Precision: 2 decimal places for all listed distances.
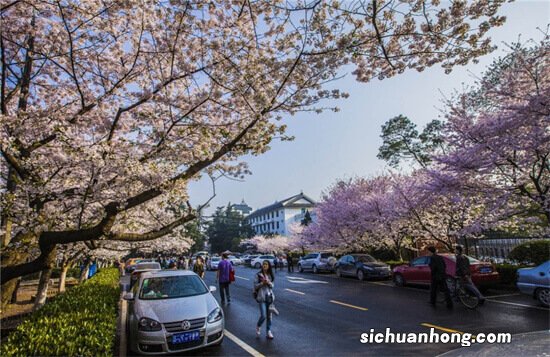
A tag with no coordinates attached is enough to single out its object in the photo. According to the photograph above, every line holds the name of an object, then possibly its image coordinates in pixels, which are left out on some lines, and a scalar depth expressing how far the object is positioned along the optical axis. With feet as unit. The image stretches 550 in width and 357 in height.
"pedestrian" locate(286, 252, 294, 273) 99.58
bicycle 31.77
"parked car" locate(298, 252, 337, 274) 88.33
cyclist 31.35
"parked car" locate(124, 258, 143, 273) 133.42
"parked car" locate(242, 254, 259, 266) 159.96
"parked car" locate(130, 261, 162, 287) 66.00
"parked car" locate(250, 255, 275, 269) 136.67
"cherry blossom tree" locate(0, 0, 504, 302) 19.95
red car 41.22
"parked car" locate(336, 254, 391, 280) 63.52
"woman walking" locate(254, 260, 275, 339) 24.01
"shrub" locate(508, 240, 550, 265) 50.19
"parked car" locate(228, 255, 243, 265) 168.31
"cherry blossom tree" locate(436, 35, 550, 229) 33.99
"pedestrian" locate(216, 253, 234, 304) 40.01
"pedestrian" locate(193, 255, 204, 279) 56.03
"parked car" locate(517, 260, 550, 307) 30.55
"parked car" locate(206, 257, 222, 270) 136.15
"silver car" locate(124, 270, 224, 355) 19.72
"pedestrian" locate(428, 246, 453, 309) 34.58
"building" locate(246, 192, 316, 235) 262.88
